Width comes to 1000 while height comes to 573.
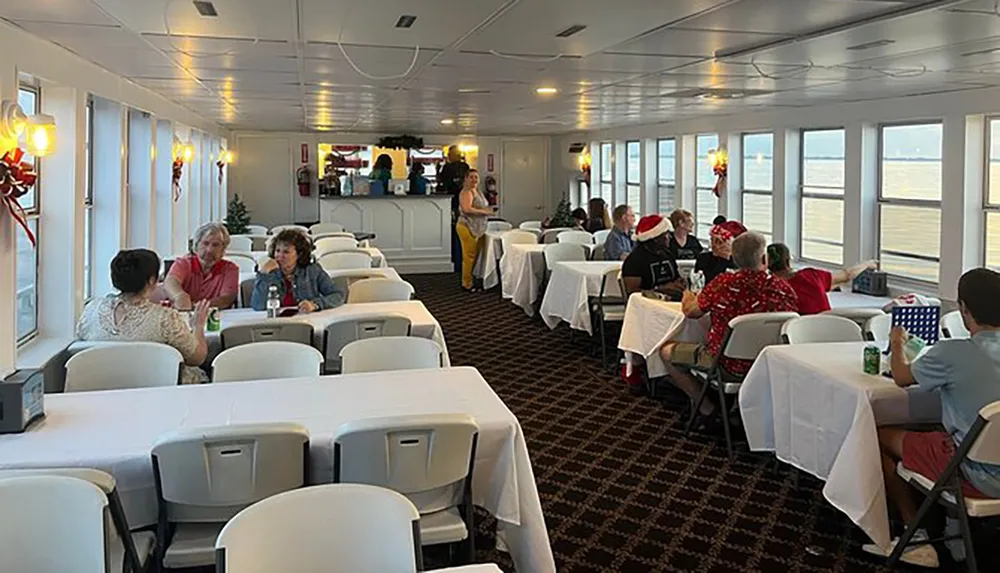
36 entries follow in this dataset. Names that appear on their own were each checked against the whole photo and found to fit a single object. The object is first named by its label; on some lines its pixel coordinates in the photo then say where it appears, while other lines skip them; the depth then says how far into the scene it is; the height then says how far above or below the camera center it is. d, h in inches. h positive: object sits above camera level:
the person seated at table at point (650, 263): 247.1 -6.8
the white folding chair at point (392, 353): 148.2 -19.3
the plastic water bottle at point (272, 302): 190.4 -13.9
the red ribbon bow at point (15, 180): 150.8 +9.6
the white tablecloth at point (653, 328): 213.0 -21.9
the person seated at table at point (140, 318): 156.5 -14.4
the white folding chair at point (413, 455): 102.0 -25.2
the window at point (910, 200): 285.3 +13.1
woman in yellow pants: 446.3 +6.5
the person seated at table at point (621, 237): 327.0 +0.5
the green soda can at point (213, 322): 176.7 -16.9
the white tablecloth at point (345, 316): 179.9 -17.1
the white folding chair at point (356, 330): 177.5 -18.4
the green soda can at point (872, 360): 141.6 -19.2
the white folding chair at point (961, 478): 114.7 -33.3
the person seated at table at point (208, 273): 211.6 -8.7
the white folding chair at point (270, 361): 143.6 -20.0
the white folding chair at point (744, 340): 179.5 -20.5
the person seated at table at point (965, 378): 120.3 -19.0
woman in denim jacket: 201.5 -9.3
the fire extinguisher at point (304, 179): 578.8 +37.8
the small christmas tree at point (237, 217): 504.7 +11.9
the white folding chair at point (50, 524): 80.4 -26.0
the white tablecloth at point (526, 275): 360.5 -14.8
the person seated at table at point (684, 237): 302.2 +0.6
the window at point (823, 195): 333.7 +16.7
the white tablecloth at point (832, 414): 134.1 -28.6
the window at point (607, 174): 549.3 +40.5
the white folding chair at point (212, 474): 97.7 -26.5
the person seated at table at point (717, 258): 235.9 -5.1
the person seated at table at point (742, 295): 188.9 -11.8
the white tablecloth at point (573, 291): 284.0 -17.4
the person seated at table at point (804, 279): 200.2 -9.2
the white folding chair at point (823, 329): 171.6 -17.3
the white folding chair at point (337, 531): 77.0 -25.6
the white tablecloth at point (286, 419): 102.7 -23.7
